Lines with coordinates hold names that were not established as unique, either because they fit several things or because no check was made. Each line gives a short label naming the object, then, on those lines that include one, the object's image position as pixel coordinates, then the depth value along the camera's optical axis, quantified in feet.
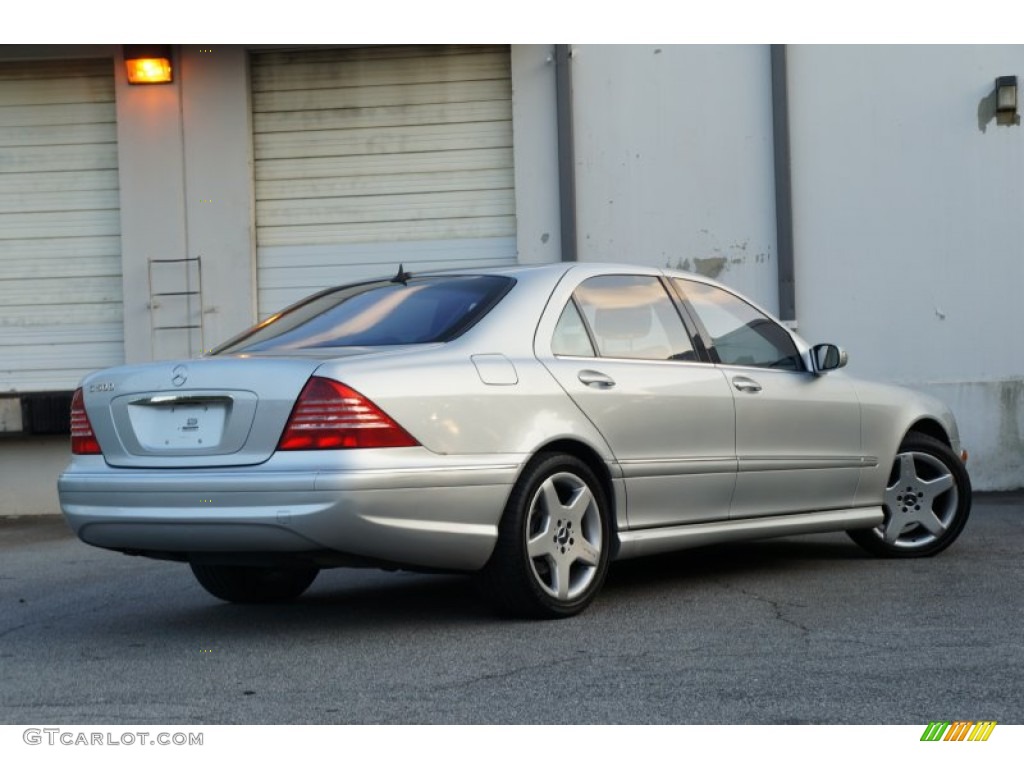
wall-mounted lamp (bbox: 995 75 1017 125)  40.83
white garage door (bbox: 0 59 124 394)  43.60
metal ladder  43.06
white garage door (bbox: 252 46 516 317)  42.91
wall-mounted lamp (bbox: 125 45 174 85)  42.60
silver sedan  18.26
